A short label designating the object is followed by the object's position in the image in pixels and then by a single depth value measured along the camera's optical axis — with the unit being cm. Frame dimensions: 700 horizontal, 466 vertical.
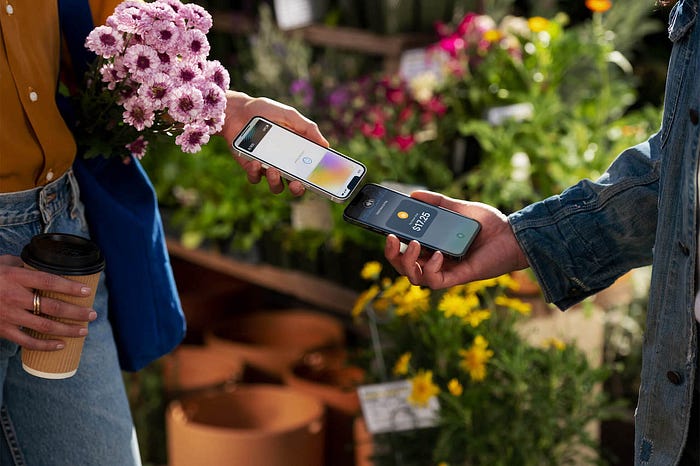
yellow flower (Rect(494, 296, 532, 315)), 213
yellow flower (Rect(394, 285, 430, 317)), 215
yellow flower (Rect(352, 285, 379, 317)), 221
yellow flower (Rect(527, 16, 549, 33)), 291
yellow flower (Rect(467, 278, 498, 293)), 218
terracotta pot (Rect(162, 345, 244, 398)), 301
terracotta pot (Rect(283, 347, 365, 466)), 274
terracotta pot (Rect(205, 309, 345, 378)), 309
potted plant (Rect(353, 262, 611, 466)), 206
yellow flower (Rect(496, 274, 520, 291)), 216
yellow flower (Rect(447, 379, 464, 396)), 203
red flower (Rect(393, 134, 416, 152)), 269
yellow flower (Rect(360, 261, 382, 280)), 223
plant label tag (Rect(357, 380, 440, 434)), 211
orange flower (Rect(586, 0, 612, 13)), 280
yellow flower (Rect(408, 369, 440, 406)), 205
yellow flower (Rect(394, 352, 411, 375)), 210
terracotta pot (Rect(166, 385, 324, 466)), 240
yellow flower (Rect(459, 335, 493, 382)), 206
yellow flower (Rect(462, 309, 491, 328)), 207
